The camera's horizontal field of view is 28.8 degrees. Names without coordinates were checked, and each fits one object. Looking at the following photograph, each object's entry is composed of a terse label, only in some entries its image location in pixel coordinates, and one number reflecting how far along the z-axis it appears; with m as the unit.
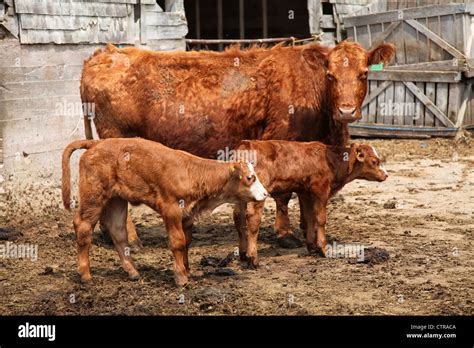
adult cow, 9.93
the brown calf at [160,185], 8.16
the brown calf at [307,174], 8.96
